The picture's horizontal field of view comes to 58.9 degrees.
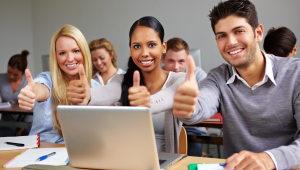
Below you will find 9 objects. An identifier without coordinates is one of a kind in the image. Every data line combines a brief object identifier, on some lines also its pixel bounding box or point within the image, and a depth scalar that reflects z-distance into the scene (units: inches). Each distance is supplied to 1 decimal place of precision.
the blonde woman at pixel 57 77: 61.6
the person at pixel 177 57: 103.0
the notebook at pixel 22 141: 49.5
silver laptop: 31.4
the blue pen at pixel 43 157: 42.0
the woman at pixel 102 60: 120.2
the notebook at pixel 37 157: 40.1
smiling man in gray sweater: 45.5
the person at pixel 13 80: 131.1
